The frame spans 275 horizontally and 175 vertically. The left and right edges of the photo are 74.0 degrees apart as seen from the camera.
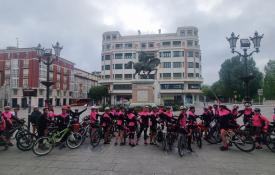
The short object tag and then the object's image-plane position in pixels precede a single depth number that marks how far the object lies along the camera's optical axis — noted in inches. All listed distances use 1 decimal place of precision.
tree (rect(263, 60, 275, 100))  1844.8
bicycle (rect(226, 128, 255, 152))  270.8
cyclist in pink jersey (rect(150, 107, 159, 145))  309.6
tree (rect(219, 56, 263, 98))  1678.8
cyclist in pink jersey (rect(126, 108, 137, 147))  307.1
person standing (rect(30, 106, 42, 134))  320.6
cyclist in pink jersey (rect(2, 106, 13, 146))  295.0
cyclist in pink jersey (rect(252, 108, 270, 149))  282.3
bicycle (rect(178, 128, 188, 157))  249.8
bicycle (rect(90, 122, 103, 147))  302.6
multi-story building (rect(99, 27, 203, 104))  2063.1
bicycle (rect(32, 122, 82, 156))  257.2
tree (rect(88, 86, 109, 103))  2227.3
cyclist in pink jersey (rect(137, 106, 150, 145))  310.7
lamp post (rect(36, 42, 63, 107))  456.6
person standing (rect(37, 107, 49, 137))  293.9
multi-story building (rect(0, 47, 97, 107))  1930.0
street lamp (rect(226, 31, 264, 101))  399.6
